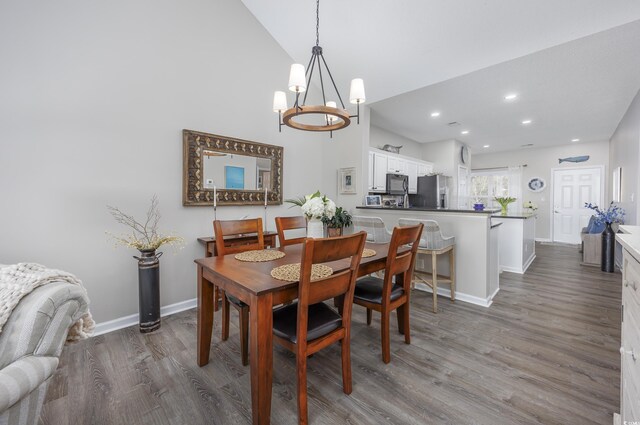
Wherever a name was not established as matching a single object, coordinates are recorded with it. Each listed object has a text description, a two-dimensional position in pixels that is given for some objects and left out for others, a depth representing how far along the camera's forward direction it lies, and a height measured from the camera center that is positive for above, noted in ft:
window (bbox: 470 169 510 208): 25.82 +2.03
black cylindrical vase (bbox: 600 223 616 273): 14.19 -2.27
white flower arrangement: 6.63 -0.03
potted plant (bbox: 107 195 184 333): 8.01 -1.69
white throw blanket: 3.15 -0.95
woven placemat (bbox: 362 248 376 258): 6.66 -1.15
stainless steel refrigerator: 16.98 +0.94
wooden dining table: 4.33 -1.56
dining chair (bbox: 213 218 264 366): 6.33 -1.16
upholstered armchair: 2.74 -1.57
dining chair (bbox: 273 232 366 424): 4.38 -2.13
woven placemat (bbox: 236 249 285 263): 6.34 -1.17
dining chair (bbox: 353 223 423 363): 6.20 -2.09
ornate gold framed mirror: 9.58 +1.41
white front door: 21.97 +0.71
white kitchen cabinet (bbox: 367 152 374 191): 14.67 +1.84
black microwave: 15.31 +1.33
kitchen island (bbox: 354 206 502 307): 9.90 -1.64
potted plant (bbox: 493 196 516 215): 16.17 +0.29
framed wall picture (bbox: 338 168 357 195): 13.34 +1.28
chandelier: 6.22 +2.70
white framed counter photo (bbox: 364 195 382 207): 13.42 +0.30
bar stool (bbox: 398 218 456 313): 9.52 -1.39
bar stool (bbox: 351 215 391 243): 10.39 -0.83
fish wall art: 22.18 +3.95
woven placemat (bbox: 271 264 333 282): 4.94 -1.25
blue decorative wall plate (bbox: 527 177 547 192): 24.11 +2.01
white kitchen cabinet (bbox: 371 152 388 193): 14.96 +1.93
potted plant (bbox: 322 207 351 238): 8.61 -0.59
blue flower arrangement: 14.26 -0.49
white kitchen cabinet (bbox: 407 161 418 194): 18.28 +2.17
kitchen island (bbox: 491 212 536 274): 14.02 -1.82
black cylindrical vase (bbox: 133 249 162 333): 8.00 -2.44
